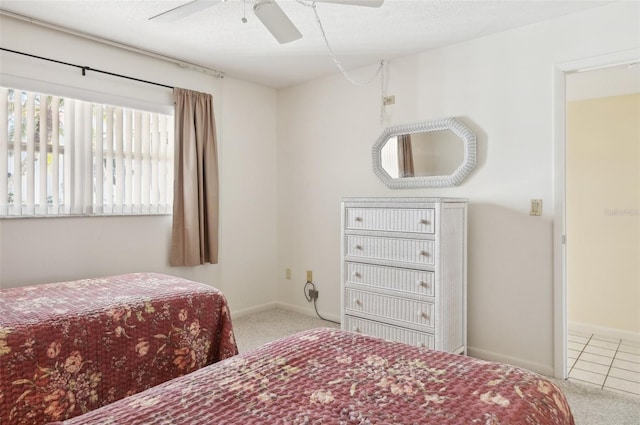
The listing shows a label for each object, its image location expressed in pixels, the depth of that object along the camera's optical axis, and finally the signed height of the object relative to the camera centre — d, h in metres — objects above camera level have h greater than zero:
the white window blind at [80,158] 2.69 +0.39
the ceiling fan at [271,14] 1.83 +0.92
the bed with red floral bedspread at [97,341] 1.58 -0.61
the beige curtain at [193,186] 3.47 +0.21
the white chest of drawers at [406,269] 2.63 -0.43
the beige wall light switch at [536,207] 2.71 +0.01
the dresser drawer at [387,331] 2.67 -0.88
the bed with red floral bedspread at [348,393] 0.91 -0.47
